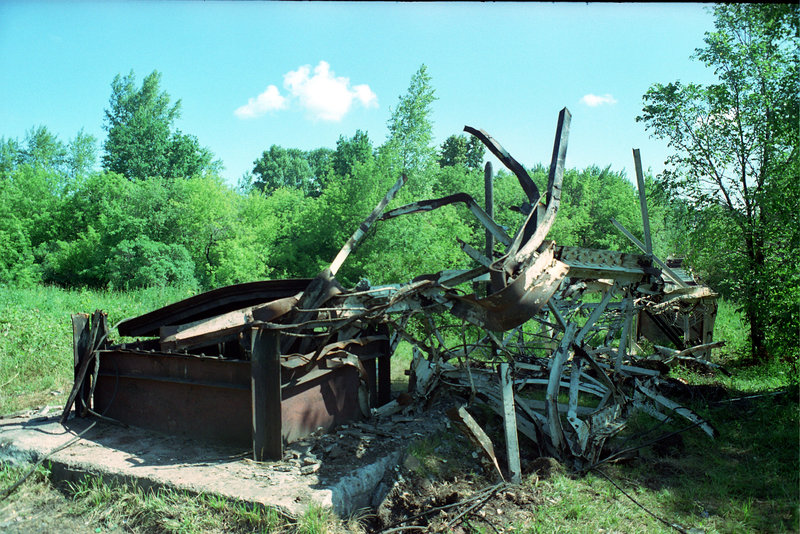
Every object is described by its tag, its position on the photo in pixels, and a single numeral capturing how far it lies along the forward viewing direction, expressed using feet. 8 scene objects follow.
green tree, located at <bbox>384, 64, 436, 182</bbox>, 88.28
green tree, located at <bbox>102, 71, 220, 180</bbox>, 113.50
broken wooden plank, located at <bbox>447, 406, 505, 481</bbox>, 18.43
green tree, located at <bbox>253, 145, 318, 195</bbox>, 203.82
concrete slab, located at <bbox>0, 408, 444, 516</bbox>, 16.30
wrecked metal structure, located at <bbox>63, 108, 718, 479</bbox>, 17.28
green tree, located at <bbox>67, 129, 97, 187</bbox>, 138.51
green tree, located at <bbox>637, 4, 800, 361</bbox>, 30.14
